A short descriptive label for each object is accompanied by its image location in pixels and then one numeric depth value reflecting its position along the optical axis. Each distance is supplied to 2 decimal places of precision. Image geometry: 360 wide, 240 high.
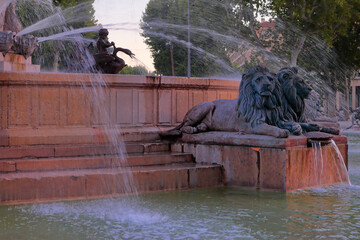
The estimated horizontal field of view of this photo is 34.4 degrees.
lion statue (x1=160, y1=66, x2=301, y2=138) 8.24
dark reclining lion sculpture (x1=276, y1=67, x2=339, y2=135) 8.64
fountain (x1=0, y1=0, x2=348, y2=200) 7.44
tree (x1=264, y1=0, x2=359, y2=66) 31.70
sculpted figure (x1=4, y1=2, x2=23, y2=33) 12.34
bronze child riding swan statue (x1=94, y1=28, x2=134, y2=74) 10.29
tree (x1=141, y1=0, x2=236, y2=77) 37.41
